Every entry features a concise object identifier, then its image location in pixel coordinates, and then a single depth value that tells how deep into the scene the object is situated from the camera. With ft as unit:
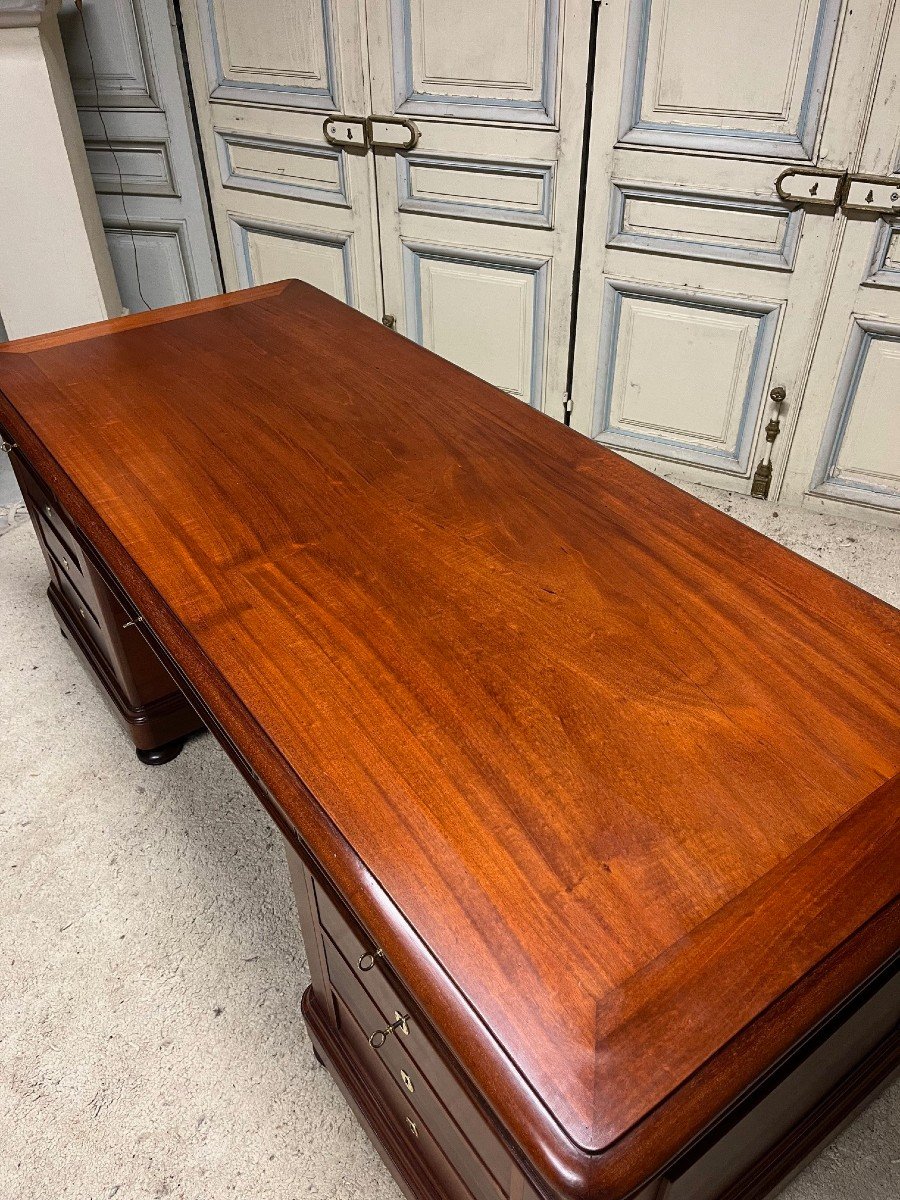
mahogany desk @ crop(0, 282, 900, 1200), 2.38
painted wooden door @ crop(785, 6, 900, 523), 6.73
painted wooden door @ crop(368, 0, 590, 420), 7.65
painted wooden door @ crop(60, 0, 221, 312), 9.16
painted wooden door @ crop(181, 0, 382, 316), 8.50
